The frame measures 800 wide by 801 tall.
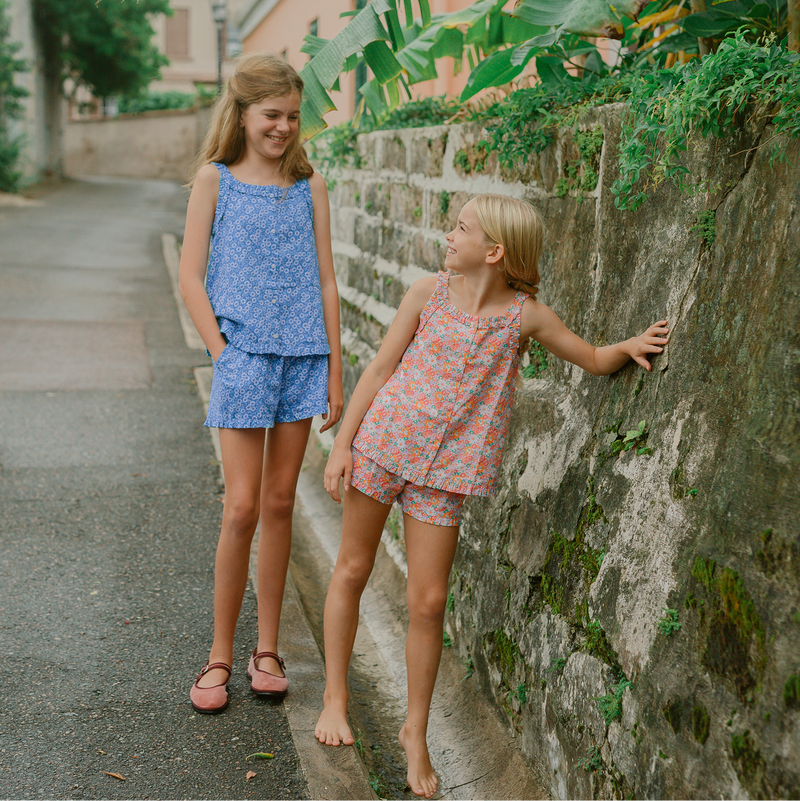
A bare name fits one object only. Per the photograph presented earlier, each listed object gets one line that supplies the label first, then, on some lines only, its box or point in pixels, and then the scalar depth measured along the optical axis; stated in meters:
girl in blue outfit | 2.91
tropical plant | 2.97
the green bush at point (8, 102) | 23.88
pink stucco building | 7.67
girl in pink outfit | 2.53
